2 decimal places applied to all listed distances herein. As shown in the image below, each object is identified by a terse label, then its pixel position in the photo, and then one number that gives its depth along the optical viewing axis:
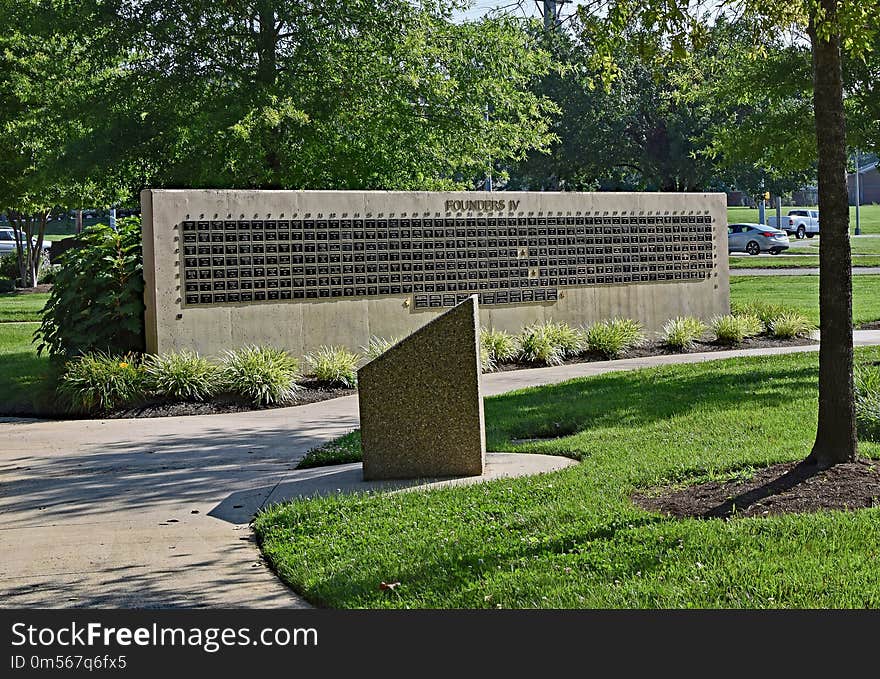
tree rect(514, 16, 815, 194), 41.25
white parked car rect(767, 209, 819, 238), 61.25
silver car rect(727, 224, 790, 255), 48.84
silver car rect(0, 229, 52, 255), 47.59
